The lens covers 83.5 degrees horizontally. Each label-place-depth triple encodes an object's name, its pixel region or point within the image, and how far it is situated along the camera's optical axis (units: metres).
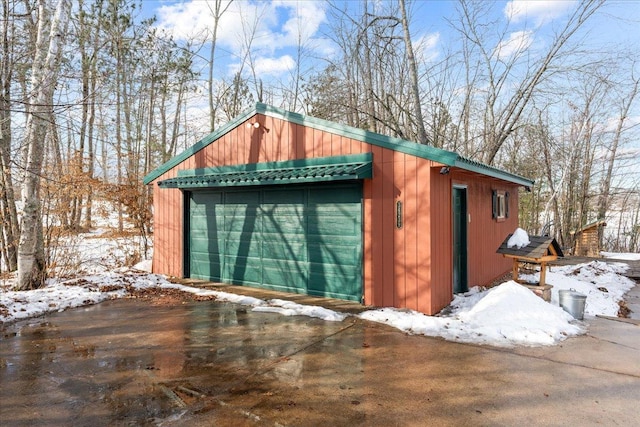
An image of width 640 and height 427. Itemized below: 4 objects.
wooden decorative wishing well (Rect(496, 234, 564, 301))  5.39
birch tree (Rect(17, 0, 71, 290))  6.32
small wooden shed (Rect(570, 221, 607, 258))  14.70
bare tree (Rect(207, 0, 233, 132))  15.97
